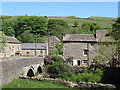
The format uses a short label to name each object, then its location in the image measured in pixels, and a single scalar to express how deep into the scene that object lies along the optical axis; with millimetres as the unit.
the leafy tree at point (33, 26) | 78250
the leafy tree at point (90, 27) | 90206
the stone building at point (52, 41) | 59294
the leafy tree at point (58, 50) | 49934
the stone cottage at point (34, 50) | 52469
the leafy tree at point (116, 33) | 28053
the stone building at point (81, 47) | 35156
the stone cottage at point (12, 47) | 49031
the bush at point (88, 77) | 24873
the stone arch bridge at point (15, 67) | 17000
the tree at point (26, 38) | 65312
